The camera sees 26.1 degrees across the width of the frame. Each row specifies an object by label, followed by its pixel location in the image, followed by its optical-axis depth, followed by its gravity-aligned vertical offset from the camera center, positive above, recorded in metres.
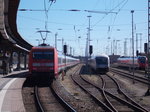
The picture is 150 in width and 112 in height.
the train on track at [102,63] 45.25 -1.23
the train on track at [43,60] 24.64 -0.44
